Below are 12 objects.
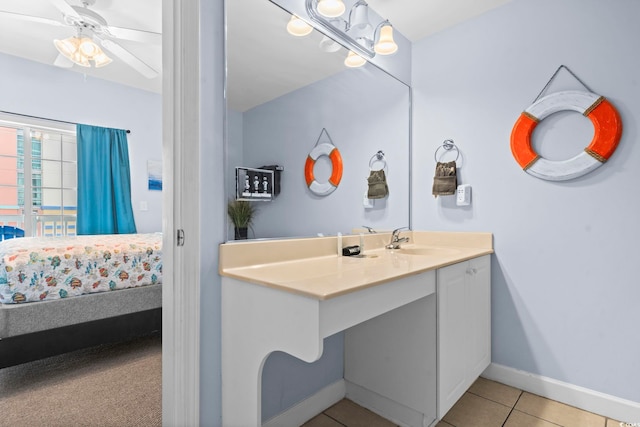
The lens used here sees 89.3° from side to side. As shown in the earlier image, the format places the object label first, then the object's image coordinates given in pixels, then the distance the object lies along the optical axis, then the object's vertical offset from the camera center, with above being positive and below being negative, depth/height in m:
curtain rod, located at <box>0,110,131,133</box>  3.15 +0.96
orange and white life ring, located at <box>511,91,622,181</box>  1.68 +0.42
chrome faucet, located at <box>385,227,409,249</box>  2.13 -0.19
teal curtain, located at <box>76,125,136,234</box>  3.55 +0.33
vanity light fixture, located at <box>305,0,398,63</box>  1.67 +1.06
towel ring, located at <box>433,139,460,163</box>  2.24 +0.46
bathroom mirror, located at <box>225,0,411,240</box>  1.40 +0.49
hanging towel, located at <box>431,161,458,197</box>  2.20 +0.22
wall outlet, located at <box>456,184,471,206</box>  2.16 +0.11
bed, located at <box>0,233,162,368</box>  1.92 -0.56
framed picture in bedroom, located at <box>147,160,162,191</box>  3.99 +0.45
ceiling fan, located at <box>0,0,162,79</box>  2.09 +1.26
